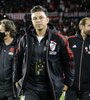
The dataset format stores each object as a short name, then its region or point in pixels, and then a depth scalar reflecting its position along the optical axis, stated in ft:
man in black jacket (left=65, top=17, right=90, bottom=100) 21.47
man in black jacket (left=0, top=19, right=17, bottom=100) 20.72
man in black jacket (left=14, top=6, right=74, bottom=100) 17.04
